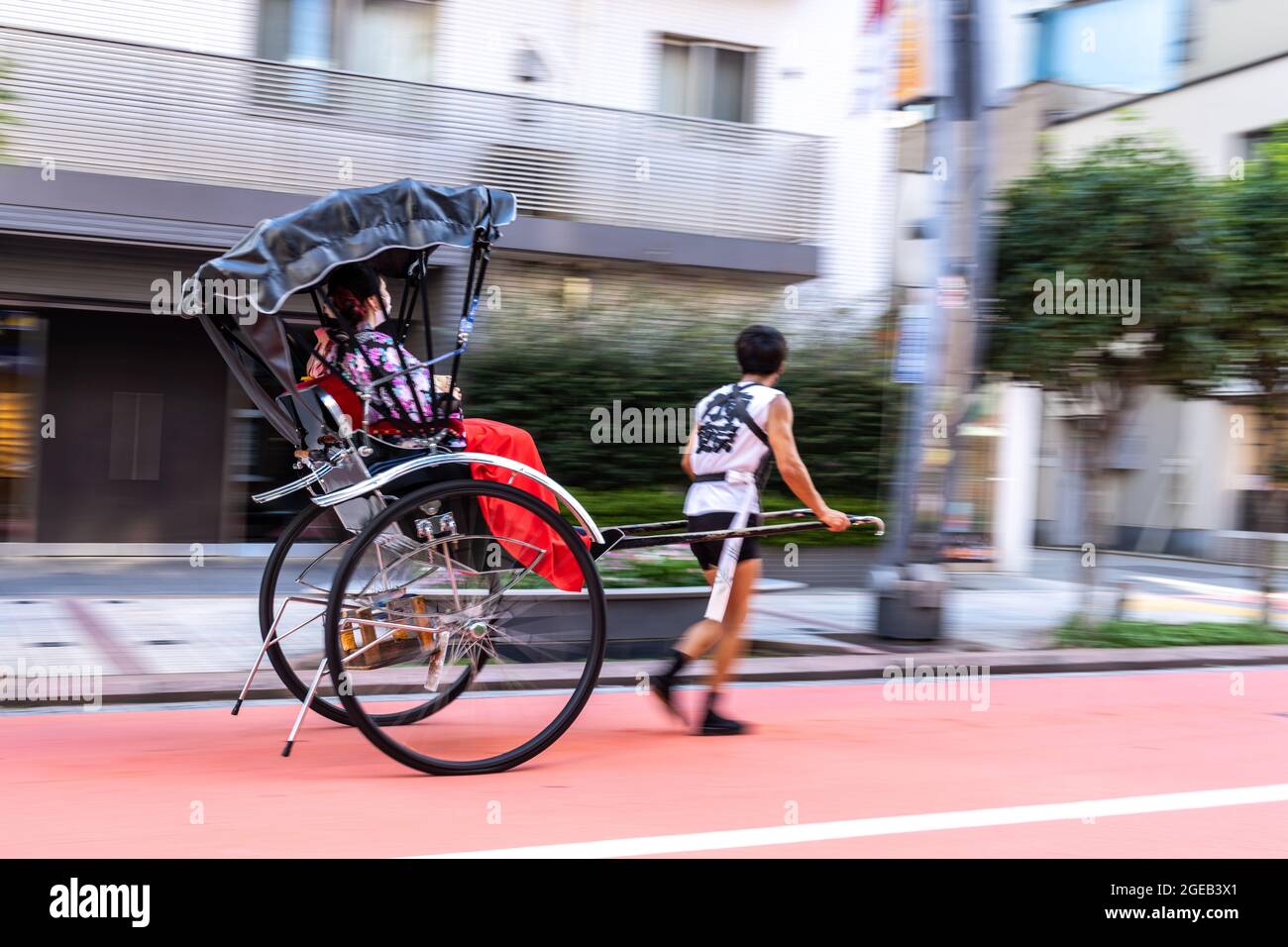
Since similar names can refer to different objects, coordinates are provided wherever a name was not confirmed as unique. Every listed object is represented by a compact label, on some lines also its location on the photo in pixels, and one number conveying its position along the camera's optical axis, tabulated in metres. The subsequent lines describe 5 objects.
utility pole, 8.70
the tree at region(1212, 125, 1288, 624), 9.20
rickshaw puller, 5.68
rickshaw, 4.75
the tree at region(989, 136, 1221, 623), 9.09
